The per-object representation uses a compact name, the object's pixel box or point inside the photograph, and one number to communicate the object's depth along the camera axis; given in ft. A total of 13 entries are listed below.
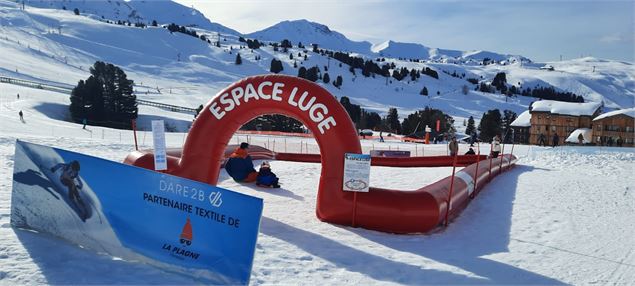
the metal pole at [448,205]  27.61
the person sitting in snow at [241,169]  38.40
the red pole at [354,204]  25.76
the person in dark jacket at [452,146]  58.33
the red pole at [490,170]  45.99
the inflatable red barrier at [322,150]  25.45
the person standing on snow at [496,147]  61.87
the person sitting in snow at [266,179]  37.09
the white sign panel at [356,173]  25.67
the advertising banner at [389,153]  63.67
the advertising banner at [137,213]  16.37
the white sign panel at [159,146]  28.48
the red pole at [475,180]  37.06
